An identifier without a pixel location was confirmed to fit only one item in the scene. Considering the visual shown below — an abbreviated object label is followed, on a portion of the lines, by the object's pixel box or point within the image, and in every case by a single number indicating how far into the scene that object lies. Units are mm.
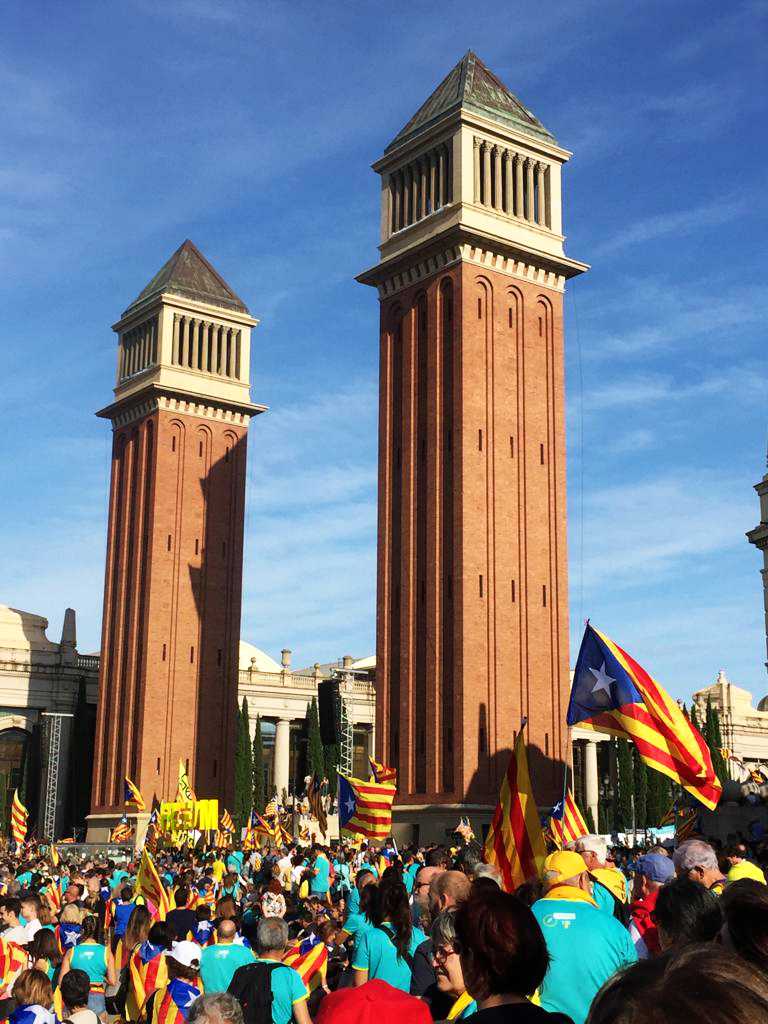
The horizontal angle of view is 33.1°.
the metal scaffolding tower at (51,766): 70062
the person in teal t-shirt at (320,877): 19531
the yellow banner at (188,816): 42031
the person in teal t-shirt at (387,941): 8000
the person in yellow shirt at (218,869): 23520
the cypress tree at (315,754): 73562
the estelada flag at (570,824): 17047
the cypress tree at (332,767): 71000
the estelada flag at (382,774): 35906
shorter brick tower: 67062
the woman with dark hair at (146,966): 10266
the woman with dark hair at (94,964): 11539
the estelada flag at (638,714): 13641
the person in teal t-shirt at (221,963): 8914
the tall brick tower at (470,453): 47594
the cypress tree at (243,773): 66938
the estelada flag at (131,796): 53684
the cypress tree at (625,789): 67375
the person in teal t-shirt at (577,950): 5934
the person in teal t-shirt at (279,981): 7656
